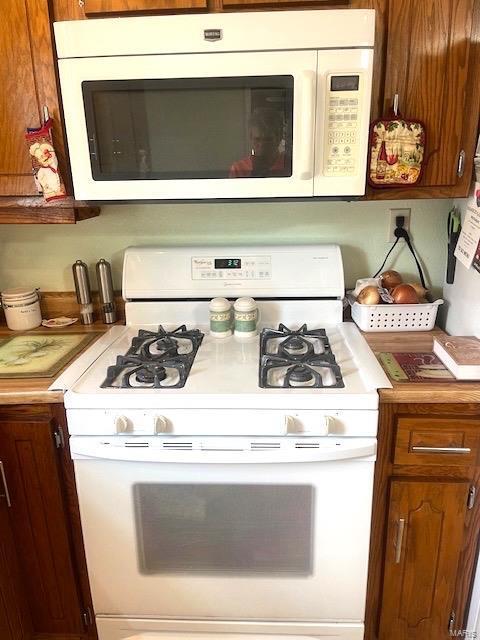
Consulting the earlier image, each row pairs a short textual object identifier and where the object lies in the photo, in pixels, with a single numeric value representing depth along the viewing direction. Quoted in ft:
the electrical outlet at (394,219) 5.32
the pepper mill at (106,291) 5.37
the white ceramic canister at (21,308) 5.39
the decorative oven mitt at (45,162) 4.24
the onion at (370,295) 5.04
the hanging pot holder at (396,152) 4.19
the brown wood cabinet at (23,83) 4.03
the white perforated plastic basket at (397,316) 5.00
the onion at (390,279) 5.33
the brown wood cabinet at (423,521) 4.01
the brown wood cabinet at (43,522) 4.16
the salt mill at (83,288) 5.41
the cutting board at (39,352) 4.38
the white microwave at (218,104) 3.84
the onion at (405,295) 5.05
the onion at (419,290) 5.24
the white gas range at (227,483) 3.85
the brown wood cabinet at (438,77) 3.98
